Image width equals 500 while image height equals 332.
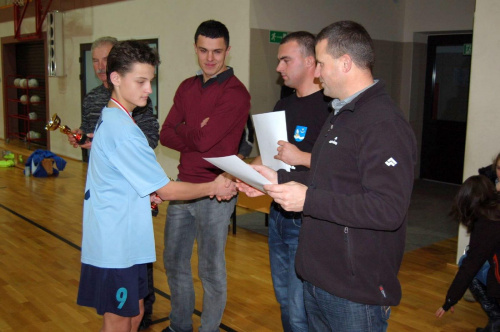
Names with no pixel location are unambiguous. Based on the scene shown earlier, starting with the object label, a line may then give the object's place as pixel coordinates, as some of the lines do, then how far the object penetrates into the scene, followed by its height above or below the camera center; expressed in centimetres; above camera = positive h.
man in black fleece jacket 155 -31
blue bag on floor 855 -128
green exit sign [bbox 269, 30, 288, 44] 654 +74
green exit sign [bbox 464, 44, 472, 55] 790 +78
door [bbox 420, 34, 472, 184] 816 -15
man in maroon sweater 280 -42
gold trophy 290 -25
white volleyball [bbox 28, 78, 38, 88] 1146 +10
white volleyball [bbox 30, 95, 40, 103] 1142 -26
